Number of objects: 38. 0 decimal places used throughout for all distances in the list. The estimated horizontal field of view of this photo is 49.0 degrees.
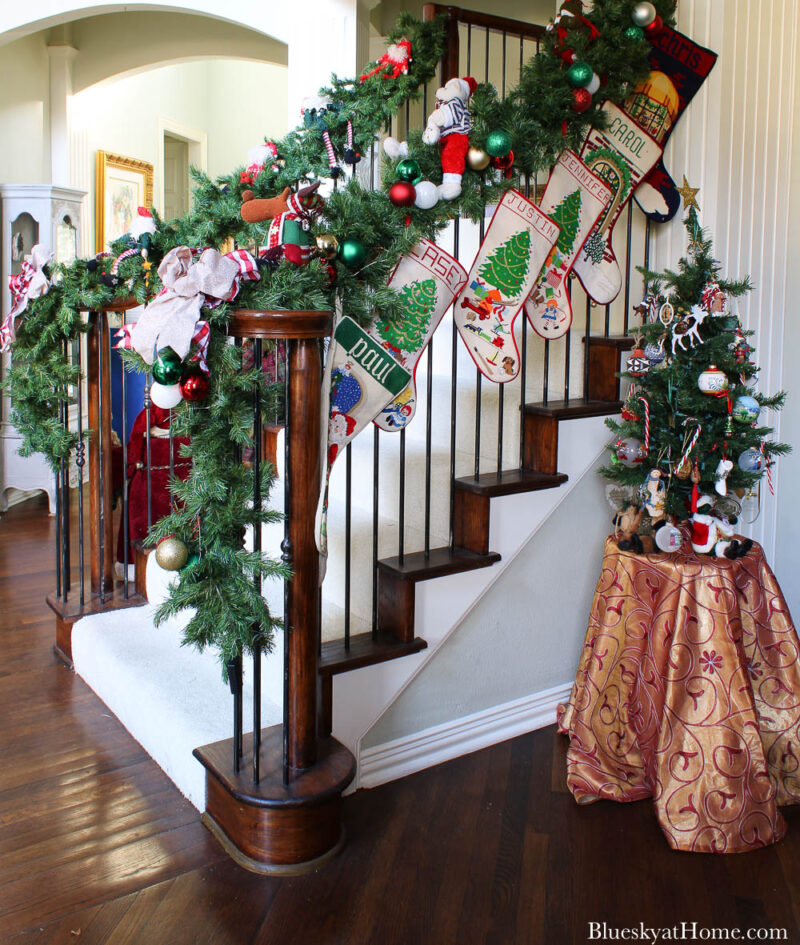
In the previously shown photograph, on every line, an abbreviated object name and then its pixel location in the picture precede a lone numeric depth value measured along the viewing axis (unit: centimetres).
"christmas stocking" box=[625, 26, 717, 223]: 259
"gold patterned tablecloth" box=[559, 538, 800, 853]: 214
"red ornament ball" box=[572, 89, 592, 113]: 236
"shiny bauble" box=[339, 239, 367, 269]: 194
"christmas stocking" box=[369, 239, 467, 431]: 213
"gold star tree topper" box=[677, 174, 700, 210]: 260
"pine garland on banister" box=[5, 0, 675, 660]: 184
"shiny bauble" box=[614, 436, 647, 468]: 239
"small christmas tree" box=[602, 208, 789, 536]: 229
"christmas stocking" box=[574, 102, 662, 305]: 255
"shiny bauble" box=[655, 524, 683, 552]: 232
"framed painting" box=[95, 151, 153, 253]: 650
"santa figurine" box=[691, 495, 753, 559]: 229
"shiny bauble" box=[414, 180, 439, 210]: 206
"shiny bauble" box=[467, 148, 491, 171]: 213
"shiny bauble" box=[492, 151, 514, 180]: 217
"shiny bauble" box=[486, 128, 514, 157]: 212
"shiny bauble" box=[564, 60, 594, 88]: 233
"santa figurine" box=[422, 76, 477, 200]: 210
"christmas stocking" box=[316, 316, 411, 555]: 206
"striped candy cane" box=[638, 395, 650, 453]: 240
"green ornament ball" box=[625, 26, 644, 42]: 247
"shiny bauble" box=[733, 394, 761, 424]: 225
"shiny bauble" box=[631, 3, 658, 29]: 247
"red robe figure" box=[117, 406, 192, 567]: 369
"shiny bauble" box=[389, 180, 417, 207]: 203
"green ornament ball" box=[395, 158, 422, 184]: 206
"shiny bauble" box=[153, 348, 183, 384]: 172
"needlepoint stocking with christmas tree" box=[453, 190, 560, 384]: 229
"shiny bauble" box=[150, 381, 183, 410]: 173
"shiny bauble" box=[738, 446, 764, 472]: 229
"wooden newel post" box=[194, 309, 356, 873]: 187
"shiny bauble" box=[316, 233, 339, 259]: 188
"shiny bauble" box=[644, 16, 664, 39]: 251
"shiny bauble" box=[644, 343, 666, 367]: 239
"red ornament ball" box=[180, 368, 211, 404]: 177
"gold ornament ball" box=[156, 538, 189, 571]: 182
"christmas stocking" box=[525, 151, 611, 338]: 245
